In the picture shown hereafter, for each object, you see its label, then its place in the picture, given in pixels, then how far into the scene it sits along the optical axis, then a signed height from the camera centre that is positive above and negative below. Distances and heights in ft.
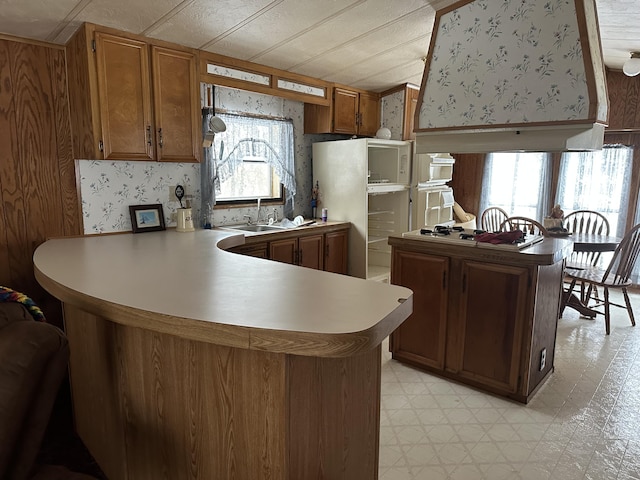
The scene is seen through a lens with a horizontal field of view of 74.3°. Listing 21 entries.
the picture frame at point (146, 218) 10.05 -1.11
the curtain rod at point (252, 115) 11.85 +1.70
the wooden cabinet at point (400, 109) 14.94 +2.34
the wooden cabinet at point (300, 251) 11.42 -2.18
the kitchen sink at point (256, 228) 12.46 -1.61
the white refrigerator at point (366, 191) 13.55 -0.56
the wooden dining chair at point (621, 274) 11.62 -2.76
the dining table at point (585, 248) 11.65 -1.95
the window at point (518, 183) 17.35 -0.33
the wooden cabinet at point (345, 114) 13.84 +2.00
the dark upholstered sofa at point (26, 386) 3.57 -1.88
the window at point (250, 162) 11.86 +0.31
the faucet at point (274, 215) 13.62 -1.36
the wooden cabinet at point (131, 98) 8.18 +1.51
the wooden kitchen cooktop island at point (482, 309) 7.93 -2.66
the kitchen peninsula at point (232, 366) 3.84 -2.04
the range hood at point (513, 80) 7.45 +1.84
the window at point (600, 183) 15.70 -0.24
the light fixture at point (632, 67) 12.21 +3.16
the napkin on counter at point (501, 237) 8.30 -1.22
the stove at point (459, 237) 8.15 -1.32
